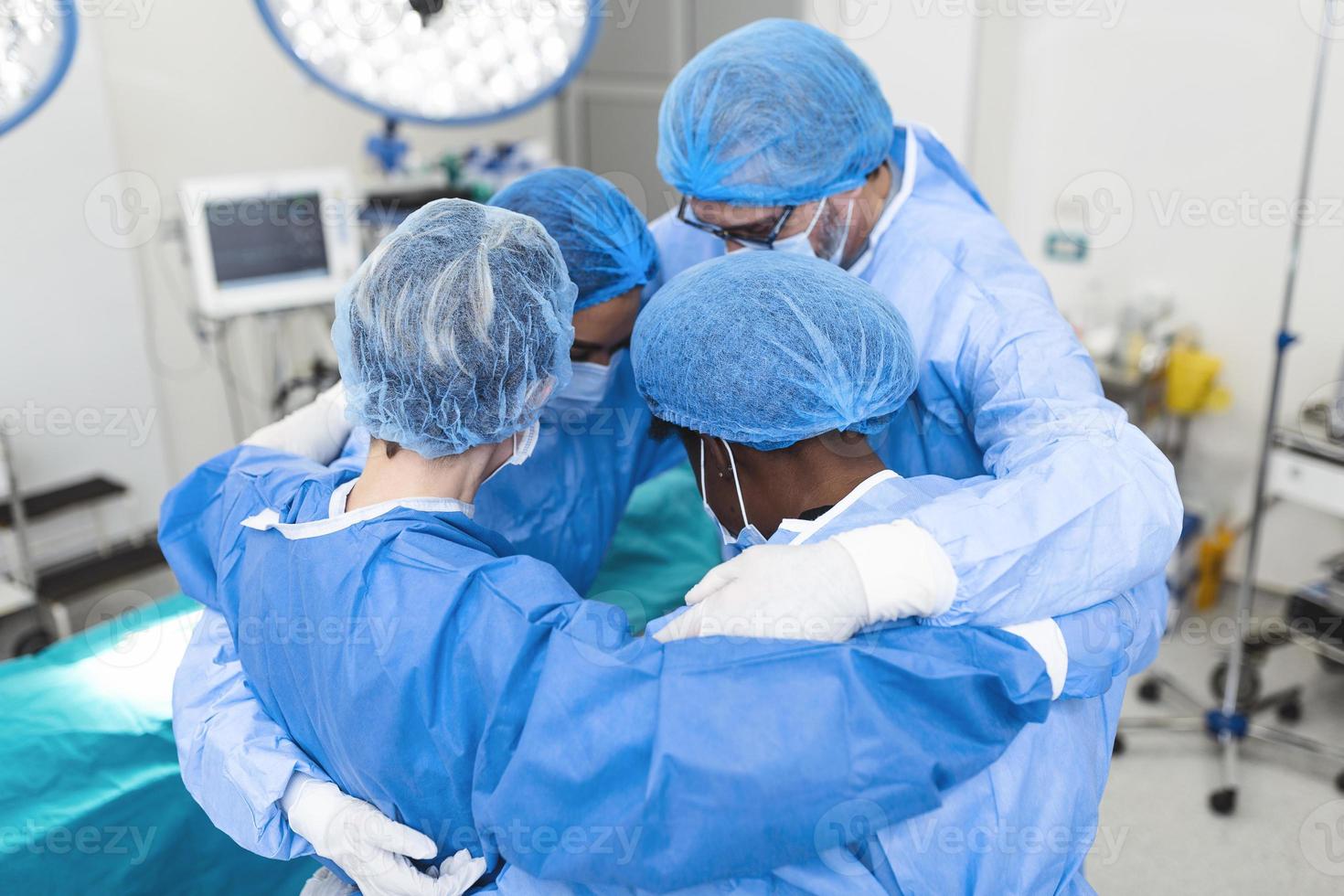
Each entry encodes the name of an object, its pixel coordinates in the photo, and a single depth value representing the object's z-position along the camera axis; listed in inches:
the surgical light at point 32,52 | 35.2
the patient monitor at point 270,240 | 120.0
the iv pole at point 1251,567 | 88.1
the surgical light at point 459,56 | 39.6
